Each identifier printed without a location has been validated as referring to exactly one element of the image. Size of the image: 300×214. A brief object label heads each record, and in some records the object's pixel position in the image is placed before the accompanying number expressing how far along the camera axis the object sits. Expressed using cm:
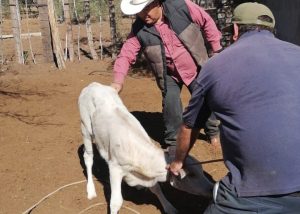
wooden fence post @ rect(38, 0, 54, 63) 704
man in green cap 174
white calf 280
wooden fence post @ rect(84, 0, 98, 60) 723
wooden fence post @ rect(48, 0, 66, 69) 702
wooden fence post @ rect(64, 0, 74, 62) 709
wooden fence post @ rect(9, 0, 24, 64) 712
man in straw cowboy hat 336
